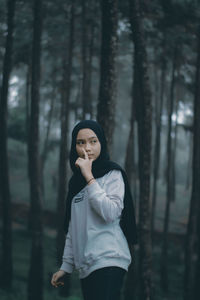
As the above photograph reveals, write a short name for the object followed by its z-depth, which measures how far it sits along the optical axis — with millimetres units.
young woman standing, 3111
